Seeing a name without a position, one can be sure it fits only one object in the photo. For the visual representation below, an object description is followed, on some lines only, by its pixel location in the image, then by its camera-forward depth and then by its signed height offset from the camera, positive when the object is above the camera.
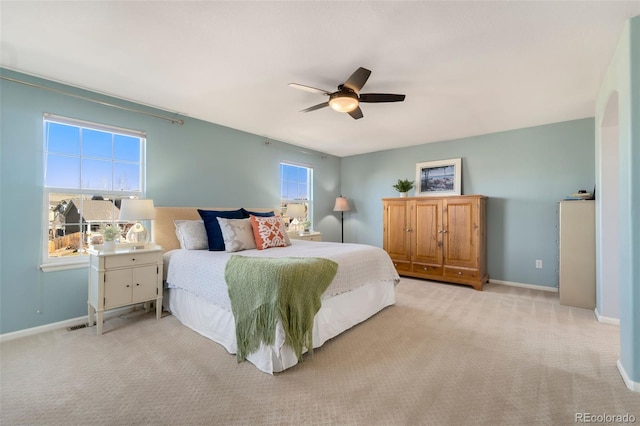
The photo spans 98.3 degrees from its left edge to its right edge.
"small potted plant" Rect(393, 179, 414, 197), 5.01 +0.51
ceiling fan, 2.33 +1.08
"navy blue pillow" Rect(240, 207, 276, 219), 3.73 +0.01
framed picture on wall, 4.75 +0.67
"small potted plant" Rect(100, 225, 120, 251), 2.71 -0.23
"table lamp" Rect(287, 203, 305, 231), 4.74 +0.08
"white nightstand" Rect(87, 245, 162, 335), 2.57 -0.63
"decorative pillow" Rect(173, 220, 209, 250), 3.15 -0.24
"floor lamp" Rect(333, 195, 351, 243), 5.73 +0.21
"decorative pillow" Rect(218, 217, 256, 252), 3.03 -0.23
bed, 2.26 -0.72
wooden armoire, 4.14 -0.36
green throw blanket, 1.96 -0.63
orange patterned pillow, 3.22 -0.22
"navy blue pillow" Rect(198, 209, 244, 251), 3.07 -0.14
